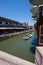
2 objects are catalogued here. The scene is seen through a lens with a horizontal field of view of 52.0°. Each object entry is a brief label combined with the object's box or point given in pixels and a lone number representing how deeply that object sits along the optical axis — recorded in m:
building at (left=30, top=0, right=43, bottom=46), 4.07
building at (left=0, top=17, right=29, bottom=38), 12.39
